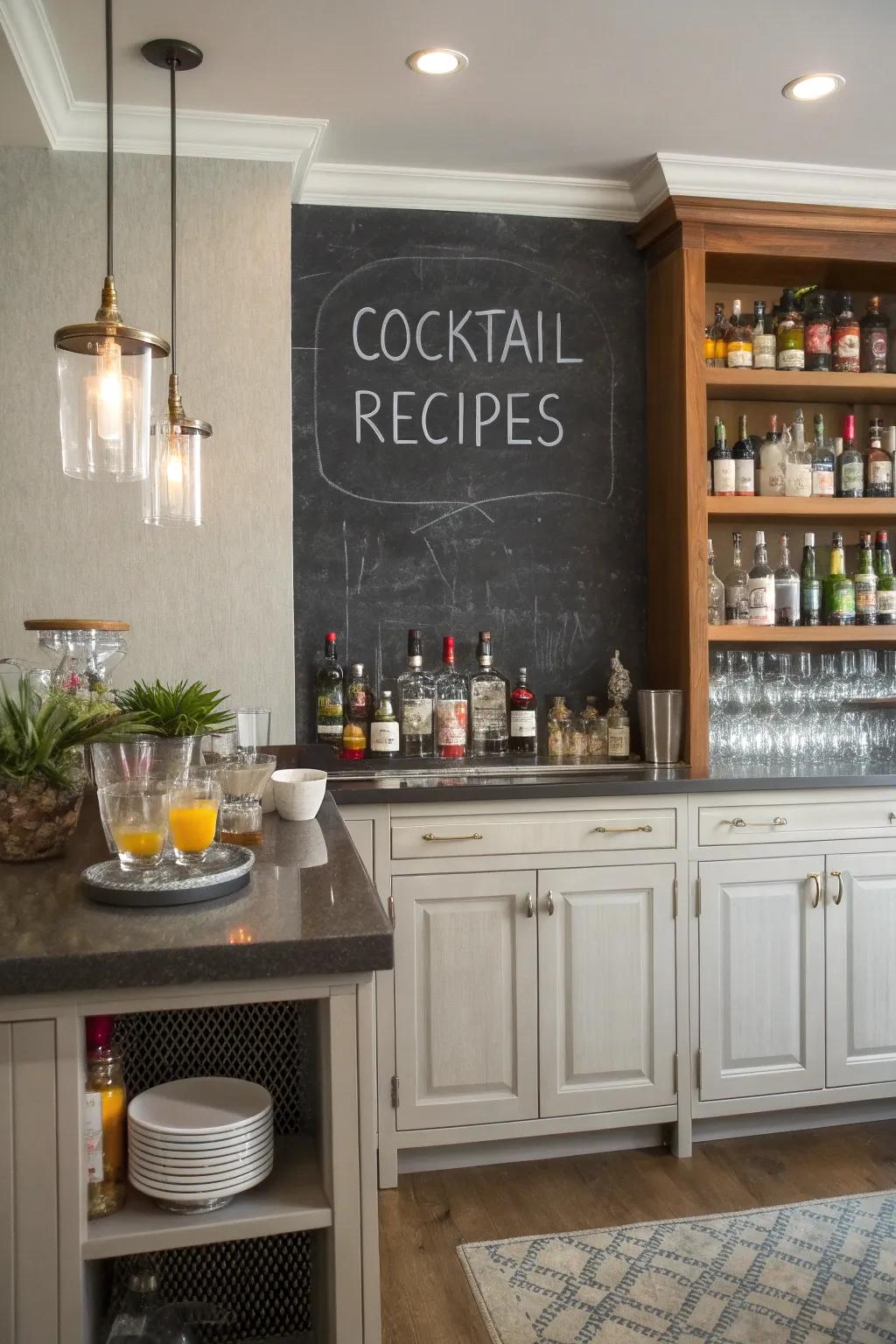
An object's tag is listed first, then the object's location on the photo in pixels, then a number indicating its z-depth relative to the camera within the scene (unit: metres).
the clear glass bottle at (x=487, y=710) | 3.29
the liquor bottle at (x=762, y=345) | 3.31
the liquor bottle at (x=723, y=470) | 3.25
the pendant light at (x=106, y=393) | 1.60
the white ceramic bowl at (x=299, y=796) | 2.02
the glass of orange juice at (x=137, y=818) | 1.48
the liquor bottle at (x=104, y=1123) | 1.29
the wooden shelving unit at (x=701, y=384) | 3.15
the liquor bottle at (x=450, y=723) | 3.21
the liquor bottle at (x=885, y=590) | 3.39
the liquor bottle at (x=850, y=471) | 3.35
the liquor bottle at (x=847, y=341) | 3.34
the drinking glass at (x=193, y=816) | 1.55
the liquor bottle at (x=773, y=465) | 3.36
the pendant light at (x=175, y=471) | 2.12
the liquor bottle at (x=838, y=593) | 3.36
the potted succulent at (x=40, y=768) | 1.62
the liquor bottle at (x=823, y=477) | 3.33
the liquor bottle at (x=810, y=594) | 3.37
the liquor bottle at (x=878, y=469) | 3.41
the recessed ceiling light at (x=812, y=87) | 2.68
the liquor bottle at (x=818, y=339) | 3.33
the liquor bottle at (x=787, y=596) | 3.33
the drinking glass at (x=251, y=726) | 2.21
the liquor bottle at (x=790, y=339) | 3.30
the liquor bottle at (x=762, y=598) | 3.29
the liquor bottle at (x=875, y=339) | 3.41
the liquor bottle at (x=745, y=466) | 3.28
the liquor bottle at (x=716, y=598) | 3.38
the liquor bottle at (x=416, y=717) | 3.26
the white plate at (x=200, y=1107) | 1.30
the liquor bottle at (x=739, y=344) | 3.27
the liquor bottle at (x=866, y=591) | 3.38
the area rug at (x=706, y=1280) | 2.05
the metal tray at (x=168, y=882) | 1.41
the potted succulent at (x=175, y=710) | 1.96
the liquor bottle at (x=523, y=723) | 3.29
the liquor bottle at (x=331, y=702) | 3.21
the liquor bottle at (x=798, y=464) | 3.30
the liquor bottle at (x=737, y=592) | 3.30
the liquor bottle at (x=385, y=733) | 3.19
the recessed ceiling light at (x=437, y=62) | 2.54
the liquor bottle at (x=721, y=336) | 3.33
